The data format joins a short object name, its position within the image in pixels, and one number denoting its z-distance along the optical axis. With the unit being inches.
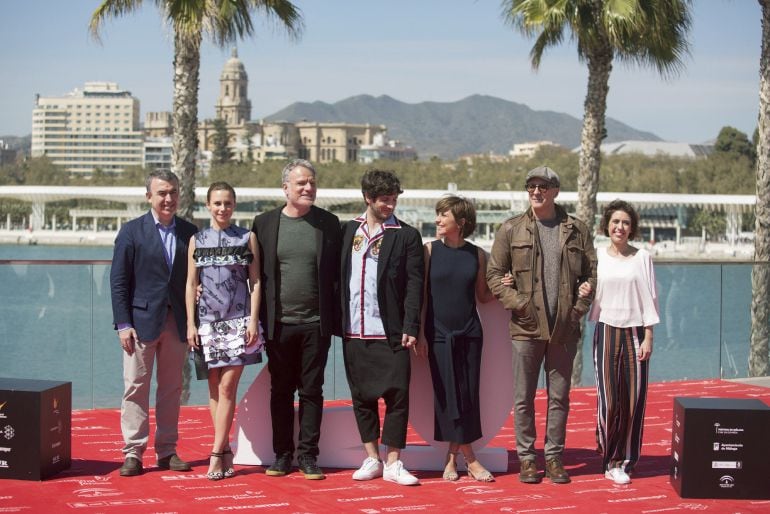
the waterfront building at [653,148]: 7470.5
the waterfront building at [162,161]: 7386.8
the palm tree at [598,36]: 518.0
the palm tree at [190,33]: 491.5
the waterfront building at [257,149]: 7273.1
